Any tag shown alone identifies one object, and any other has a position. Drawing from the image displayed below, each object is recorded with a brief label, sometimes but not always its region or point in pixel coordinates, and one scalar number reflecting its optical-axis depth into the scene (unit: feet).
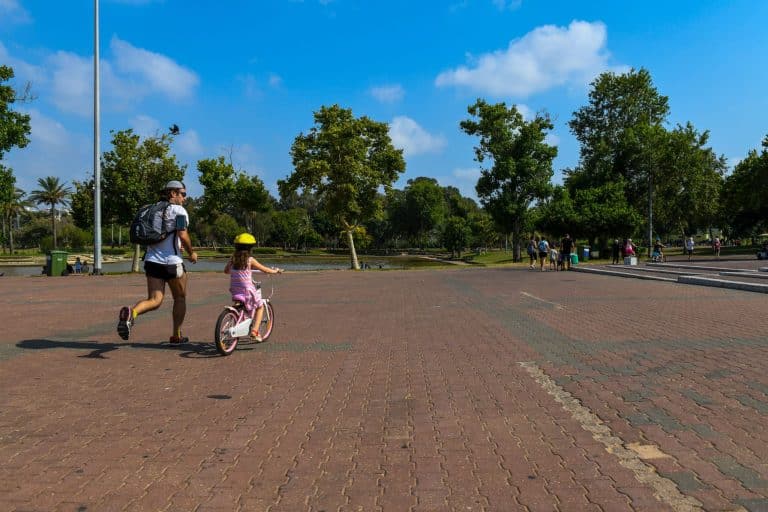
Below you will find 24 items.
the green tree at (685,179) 154.71
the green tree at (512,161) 144.25
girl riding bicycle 22.70
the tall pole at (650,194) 149.92
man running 21.86
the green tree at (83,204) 106.32
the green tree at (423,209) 328.70
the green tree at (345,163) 118.32
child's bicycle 21.77
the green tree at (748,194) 155.43
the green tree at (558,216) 139.03
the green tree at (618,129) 156.56
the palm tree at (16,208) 249.02
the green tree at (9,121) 86.12
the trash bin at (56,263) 84.12
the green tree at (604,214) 135.74
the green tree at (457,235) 244.83
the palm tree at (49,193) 267.63
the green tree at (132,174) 97.14
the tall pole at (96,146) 81.15
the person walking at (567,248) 86.43
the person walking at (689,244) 120.16
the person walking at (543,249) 84.48
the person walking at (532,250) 96.73
